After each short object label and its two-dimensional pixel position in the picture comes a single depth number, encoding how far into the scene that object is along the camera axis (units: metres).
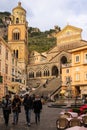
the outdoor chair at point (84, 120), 5.27
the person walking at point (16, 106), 7.39
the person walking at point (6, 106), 7.35
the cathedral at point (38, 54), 39.45
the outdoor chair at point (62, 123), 5.31
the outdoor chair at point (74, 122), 5.21
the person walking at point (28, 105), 7.26
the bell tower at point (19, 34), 42.07
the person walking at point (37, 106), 7.93
